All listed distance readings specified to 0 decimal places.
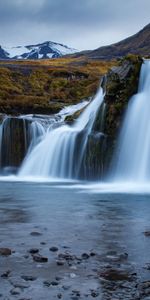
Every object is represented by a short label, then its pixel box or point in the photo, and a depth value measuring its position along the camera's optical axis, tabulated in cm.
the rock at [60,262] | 1258
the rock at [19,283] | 1097
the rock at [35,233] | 1642
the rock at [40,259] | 1294
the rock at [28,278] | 1146
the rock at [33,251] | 1382
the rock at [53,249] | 1406
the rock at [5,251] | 1370
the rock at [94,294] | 1037
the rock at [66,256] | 1319
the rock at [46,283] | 1114
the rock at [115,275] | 1154
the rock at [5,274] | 1165
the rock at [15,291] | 1045
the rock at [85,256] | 1339
